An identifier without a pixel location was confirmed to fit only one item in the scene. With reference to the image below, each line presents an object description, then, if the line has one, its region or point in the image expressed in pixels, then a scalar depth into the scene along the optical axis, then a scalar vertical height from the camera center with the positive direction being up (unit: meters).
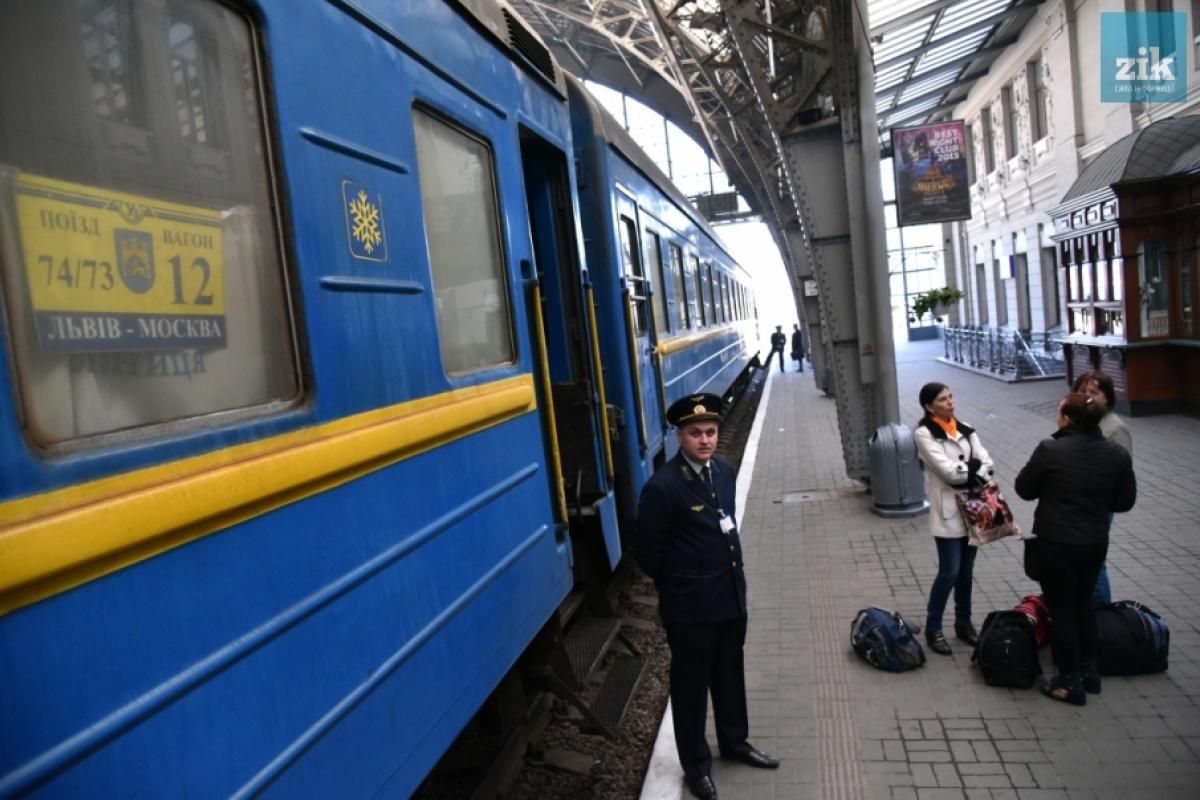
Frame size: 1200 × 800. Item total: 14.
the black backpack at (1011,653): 4.54 -1.84
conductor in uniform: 3.60 -0.92
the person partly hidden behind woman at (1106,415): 4.60 -0.74
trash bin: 8.31 -1.65
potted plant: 26.34 -0.27
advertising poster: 11.34 +1.46
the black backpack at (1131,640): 4.48 -1.82
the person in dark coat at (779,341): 30.17 -1.12
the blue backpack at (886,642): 4.89 -1.87
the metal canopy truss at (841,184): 8.37 +1.10
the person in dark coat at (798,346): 30.09 -1.34
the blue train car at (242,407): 1.47 -0.09
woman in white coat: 4.79 -0.98
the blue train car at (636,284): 6.01 +0.31
